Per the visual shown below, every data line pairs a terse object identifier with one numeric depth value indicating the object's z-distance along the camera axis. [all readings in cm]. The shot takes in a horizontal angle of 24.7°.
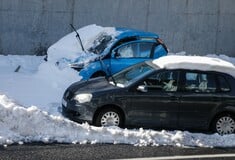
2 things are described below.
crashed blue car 1408
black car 1070
